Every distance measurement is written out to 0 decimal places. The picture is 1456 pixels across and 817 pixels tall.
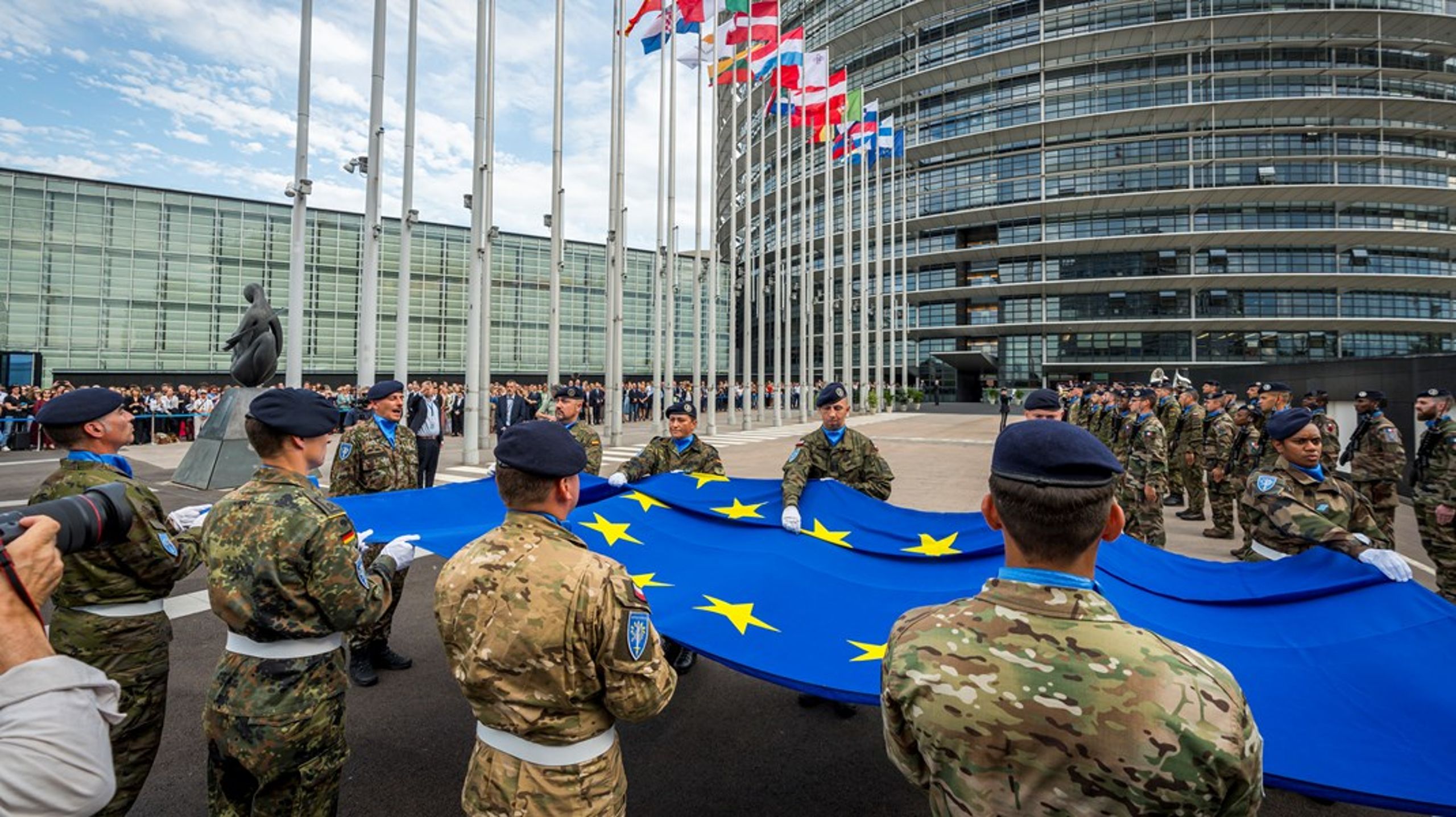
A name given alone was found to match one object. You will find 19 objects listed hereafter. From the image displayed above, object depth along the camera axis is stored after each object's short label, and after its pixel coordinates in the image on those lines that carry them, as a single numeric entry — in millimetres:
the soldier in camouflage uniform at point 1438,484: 5852
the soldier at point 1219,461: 9070
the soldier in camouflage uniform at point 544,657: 1924
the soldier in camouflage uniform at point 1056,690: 1248
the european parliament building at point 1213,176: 46188
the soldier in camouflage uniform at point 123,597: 2740
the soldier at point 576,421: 7164
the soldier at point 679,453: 6324
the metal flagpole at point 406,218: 13852
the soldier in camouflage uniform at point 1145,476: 7449
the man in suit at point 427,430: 11039
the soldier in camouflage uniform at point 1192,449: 10359
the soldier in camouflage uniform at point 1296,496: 3750
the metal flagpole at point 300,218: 11781
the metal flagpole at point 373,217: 12750
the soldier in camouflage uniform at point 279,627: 2369
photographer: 1064
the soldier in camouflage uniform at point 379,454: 5730
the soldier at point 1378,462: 7457
